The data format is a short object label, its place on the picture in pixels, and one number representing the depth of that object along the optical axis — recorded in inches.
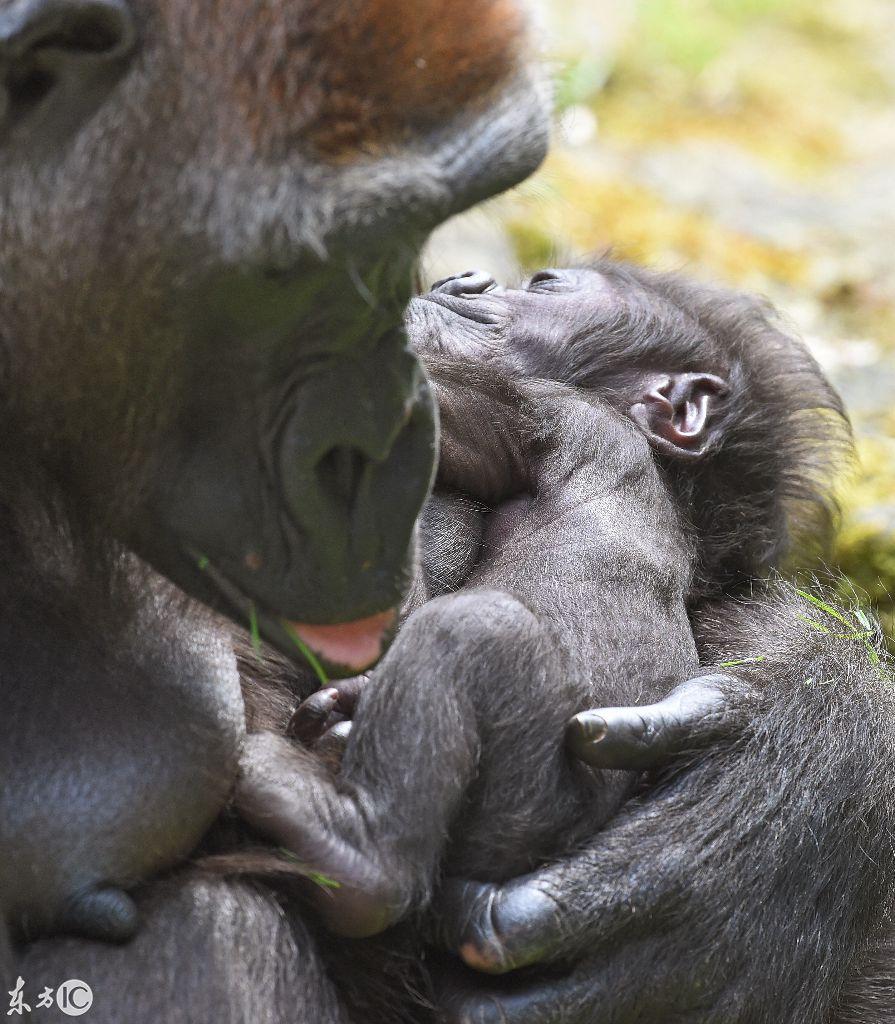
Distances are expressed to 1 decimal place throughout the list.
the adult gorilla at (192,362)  175.9
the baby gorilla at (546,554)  217.0
